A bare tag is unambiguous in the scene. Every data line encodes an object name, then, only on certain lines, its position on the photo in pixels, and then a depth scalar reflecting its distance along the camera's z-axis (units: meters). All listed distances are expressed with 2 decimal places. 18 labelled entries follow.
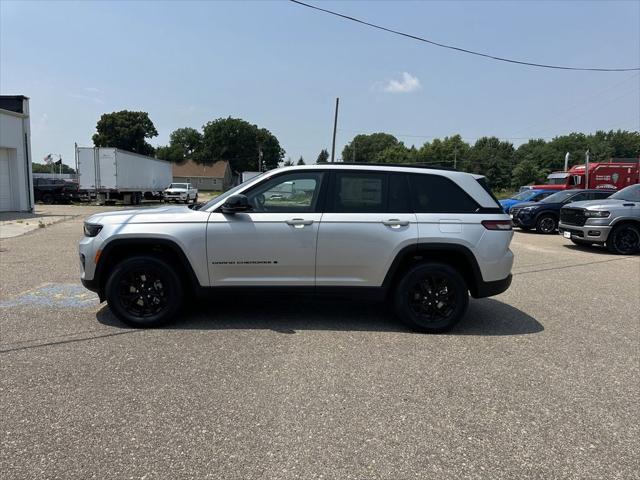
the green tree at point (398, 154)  119.99
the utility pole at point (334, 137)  40.91
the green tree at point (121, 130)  80.62
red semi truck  24.53
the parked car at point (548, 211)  16.88
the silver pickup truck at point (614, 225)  11.90
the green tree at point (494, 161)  97.75
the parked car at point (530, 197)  21.58
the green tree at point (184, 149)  104.25
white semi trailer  29.56
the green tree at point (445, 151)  107.74
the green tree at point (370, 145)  143.15
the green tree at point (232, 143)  104.06
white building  21.98
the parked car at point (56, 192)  32.75
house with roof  92.44
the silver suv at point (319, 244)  5.09
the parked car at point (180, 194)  36.41
